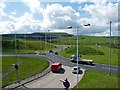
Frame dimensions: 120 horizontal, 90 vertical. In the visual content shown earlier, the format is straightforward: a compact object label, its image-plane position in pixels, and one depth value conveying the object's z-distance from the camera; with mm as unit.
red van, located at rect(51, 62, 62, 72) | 18041
